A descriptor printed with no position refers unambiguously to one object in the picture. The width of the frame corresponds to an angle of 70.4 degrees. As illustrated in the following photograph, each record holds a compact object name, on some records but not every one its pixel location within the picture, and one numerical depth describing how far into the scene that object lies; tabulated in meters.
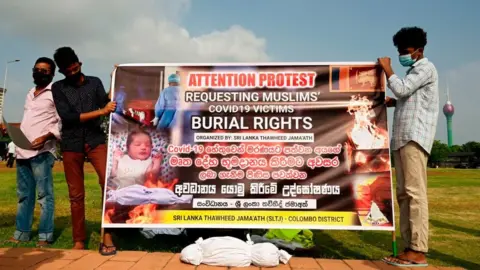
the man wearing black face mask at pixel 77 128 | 3.60
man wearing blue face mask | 3.16
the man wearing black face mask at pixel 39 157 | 3.83
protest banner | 3.44
